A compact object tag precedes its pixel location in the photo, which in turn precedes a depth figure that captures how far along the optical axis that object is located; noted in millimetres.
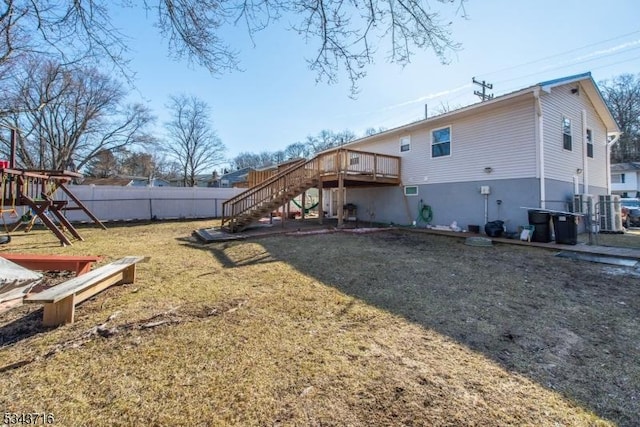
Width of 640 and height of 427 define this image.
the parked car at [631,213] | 12609
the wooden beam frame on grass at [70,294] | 2682
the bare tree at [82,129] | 21984
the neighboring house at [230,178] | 42656
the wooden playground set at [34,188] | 7125
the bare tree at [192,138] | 34406
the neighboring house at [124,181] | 36000
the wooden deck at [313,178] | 10625
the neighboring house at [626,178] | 28109
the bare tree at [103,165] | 29969
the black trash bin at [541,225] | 7973
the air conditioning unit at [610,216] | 10328
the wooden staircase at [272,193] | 10555
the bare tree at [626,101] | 26931
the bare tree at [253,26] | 3070
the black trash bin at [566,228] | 7676
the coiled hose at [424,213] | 11461
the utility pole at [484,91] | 18892
